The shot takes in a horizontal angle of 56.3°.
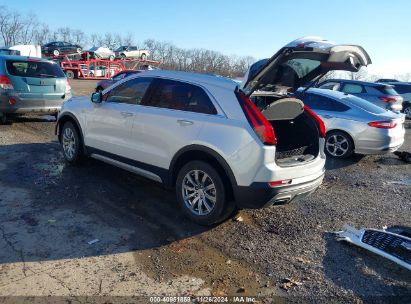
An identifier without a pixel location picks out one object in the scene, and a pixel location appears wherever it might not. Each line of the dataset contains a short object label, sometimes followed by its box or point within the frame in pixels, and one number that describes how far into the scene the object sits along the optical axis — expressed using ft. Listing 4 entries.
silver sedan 26.71
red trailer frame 102.99
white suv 13.38
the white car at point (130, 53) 130.72
